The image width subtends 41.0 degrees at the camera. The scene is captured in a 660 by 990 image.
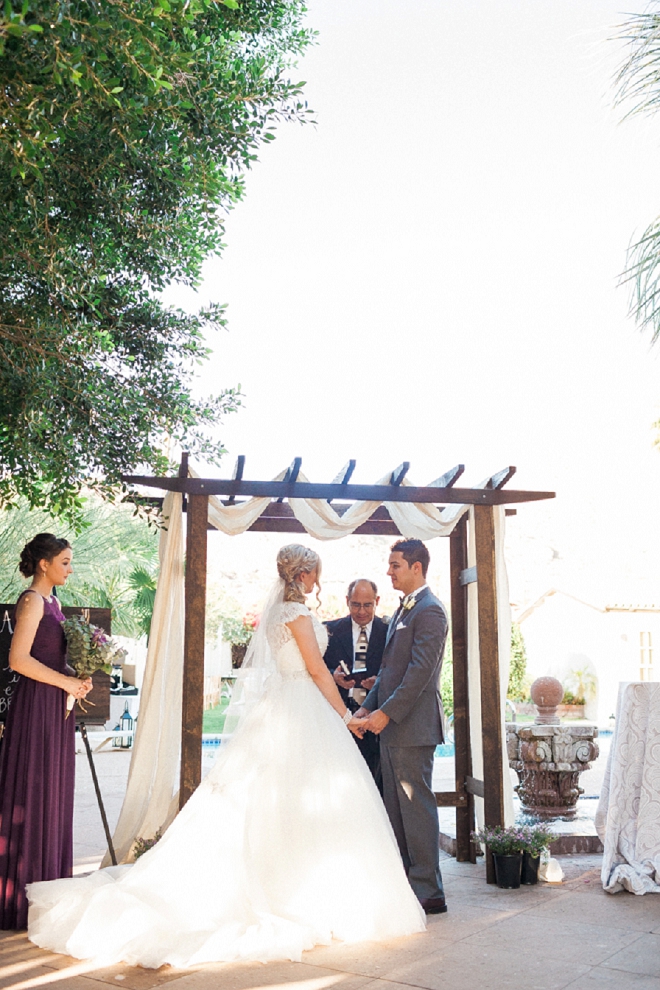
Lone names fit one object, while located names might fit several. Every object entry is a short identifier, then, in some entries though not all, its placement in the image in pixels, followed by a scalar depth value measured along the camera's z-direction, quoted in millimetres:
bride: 3738
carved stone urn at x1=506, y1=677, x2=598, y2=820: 7453
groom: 4656
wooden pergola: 5484
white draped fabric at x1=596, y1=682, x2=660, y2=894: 5117
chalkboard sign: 4695
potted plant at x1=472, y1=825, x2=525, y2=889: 5176
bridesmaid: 4180
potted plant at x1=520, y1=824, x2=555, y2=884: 5247
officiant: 5973
